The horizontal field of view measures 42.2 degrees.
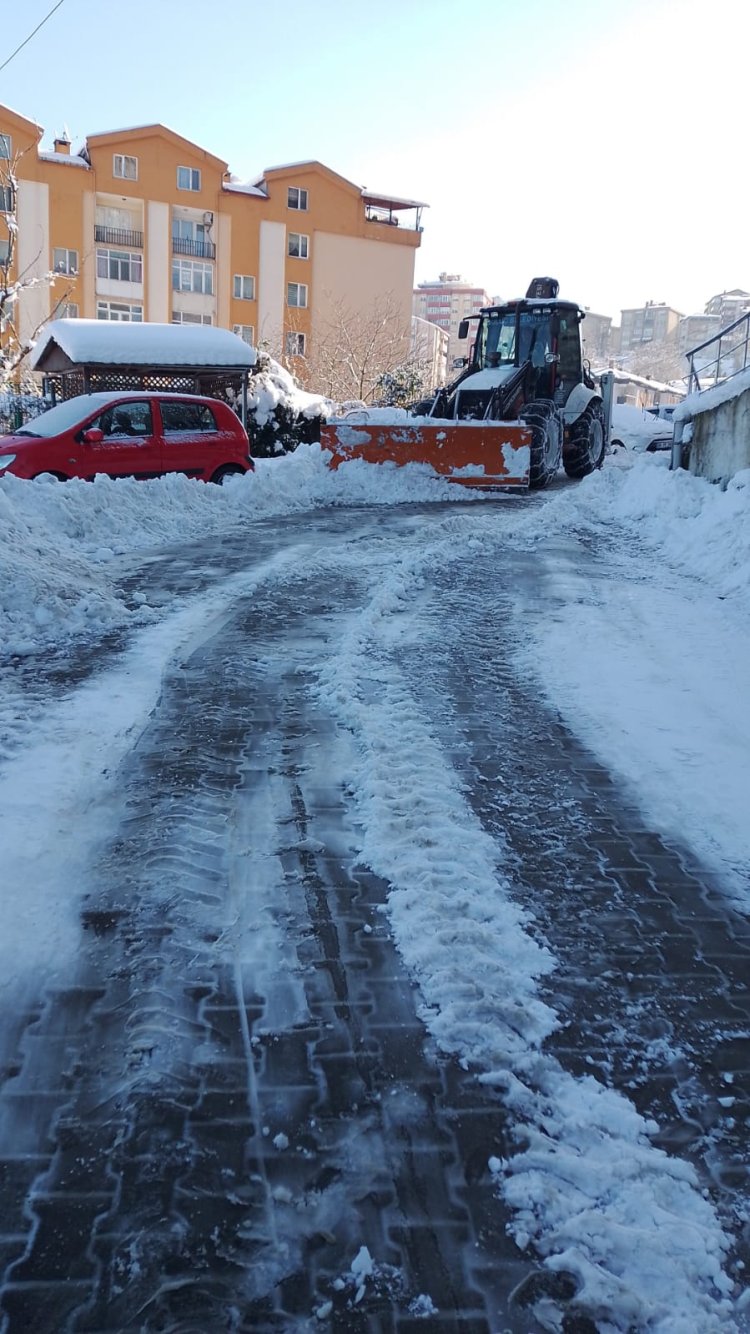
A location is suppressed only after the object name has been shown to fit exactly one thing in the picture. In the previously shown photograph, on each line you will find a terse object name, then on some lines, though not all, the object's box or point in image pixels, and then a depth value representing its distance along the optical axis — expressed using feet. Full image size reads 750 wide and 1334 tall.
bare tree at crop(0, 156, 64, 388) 90.22
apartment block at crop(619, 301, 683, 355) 522.47
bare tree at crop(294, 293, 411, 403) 146.82
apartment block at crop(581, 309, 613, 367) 458.50
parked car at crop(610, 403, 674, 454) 92.89
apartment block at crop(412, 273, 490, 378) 551.59
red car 41.96
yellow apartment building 158.71
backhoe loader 55.72
